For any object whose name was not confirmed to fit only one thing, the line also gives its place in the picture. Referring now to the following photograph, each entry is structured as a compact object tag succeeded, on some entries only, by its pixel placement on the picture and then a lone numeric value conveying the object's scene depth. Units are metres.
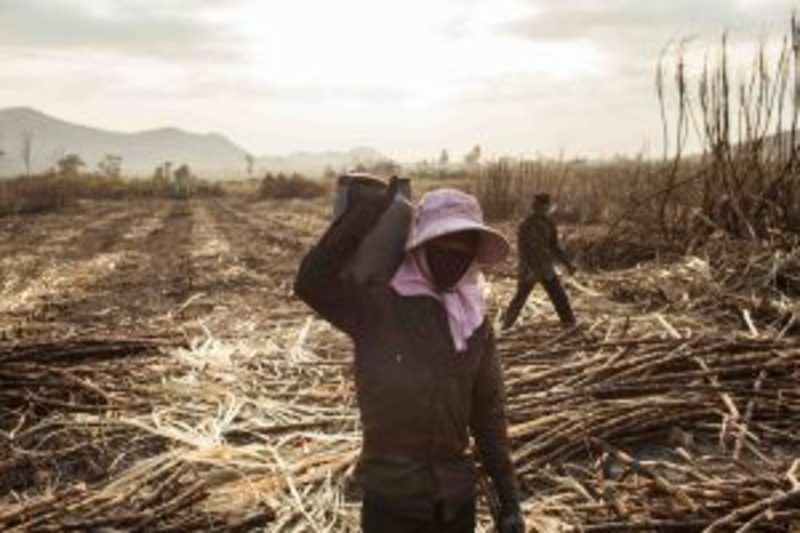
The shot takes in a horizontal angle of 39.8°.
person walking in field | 8.47
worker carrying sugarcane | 2.74
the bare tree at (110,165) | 80.62
